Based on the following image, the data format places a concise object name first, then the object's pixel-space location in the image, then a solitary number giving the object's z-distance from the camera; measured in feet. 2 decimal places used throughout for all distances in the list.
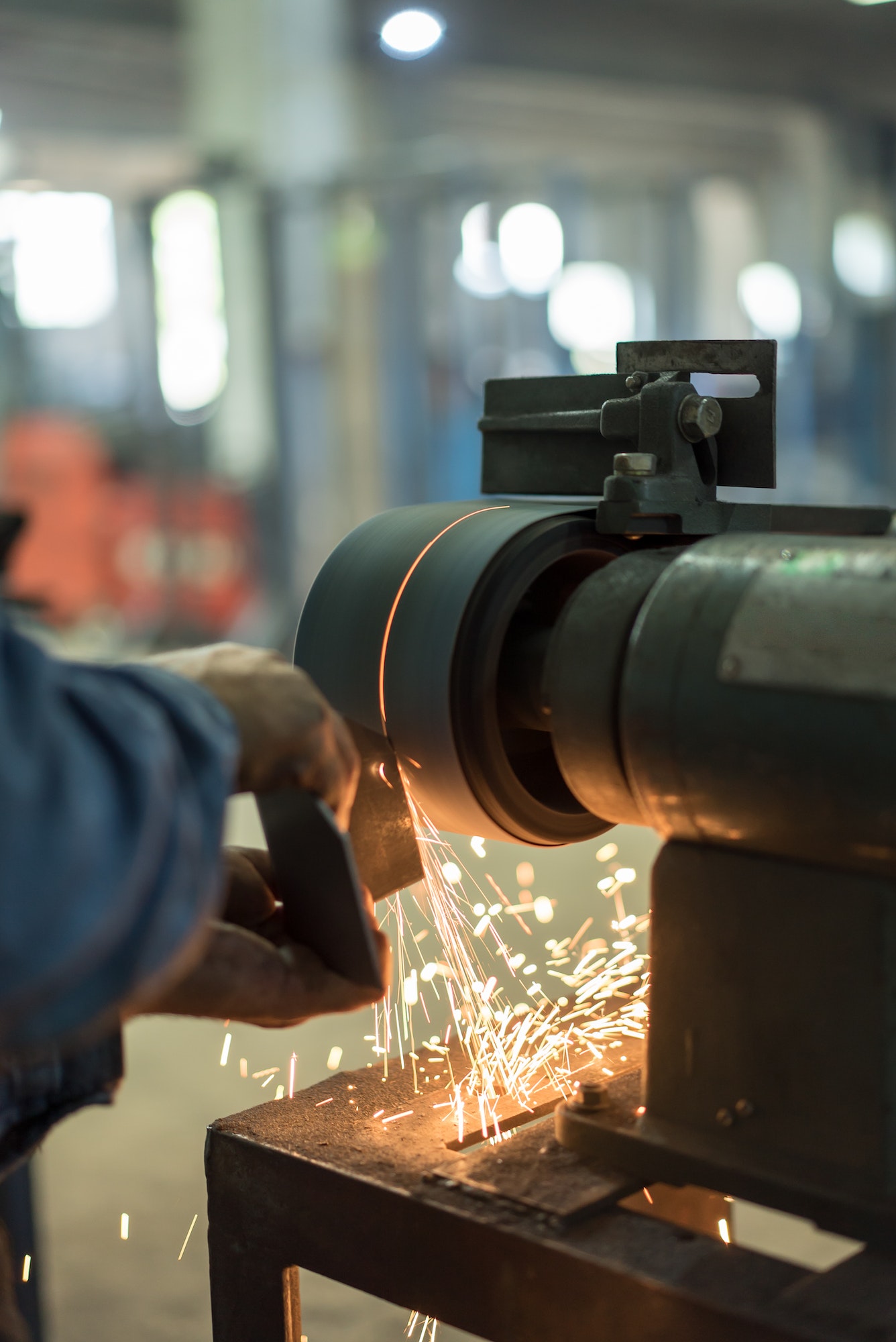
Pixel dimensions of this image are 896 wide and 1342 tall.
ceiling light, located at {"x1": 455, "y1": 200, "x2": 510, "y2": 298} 19.26
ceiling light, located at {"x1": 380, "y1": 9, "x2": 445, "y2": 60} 9.19
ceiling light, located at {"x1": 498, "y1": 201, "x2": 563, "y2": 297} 19.54
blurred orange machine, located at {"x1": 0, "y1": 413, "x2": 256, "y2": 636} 20.83
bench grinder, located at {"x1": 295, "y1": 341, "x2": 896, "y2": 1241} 2.57
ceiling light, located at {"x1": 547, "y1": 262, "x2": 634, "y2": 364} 21.27
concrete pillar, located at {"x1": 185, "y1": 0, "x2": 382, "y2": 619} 18.02
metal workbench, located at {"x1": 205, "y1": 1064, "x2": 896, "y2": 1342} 2.44
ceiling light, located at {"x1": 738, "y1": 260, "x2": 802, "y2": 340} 24.29
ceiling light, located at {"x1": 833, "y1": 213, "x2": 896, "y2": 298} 23.93
